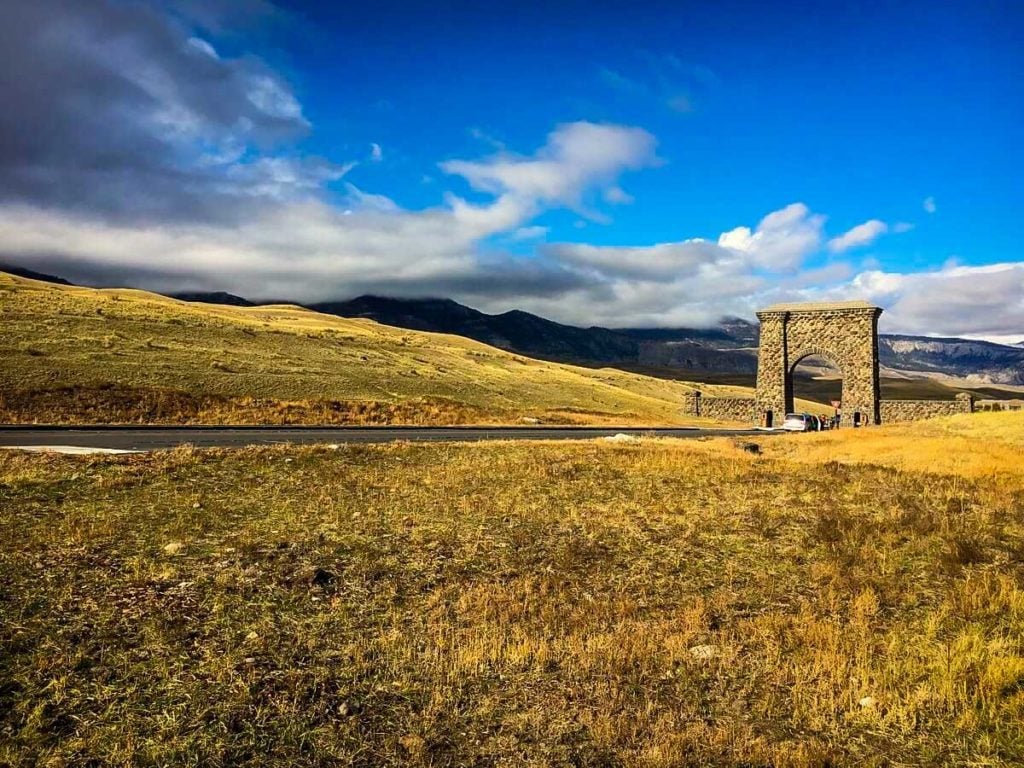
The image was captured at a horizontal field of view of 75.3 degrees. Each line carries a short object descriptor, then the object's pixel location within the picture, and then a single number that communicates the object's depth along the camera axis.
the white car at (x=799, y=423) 42.69
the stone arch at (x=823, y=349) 48.94
